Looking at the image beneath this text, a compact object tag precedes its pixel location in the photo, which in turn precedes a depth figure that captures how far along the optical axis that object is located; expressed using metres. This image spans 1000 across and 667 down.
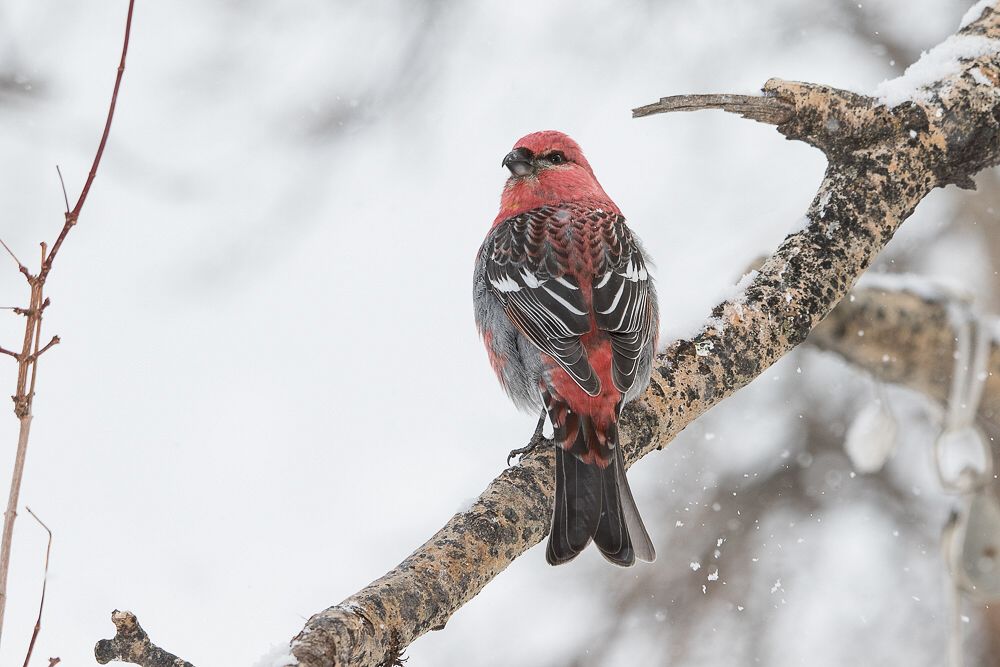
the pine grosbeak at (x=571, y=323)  7.48
